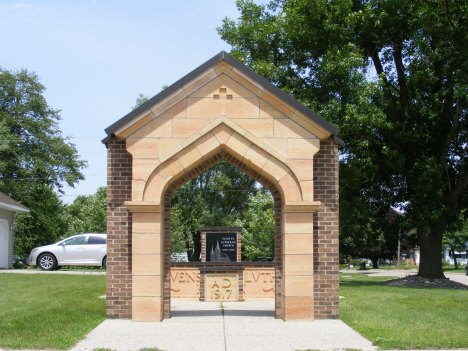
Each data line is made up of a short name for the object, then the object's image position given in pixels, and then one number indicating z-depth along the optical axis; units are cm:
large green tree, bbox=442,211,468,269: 5894
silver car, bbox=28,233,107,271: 2312
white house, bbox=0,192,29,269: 2708
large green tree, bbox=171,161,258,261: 4291
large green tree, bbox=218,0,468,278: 2053
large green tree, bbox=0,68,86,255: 3959
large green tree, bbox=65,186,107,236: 3825
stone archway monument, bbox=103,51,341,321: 988
